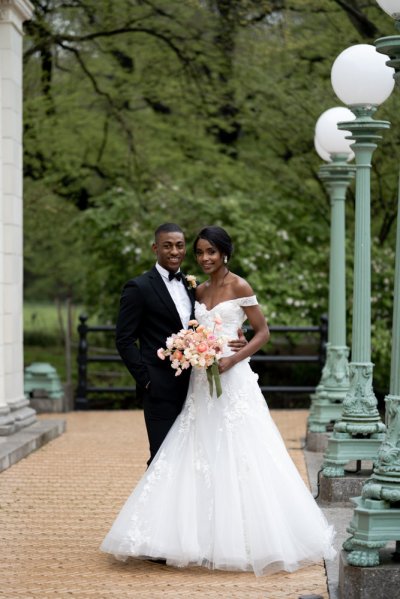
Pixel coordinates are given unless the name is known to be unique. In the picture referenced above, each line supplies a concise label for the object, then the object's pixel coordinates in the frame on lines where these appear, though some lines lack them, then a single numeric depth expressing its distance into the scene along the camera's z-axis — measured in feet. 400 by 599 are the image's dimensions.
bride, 35.47
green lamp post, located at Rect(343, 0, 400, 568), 31.59
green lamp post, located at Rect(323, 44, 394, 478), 46.31
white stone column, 66.34
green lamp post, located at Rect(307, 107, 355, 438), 62.05
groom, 37.34
